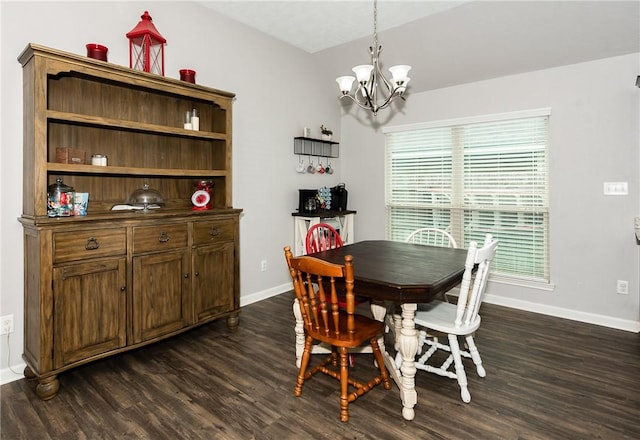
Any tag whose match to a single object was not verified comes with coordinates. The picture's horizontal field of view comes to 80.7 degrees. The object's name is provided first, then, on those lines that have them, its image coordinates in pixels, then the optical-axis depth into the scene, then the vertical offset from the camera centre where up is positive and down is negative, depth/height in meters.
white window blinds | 3.67 +0.36
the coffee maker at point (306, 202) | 4.33 +0.18
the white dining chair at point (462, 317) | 1.98 -0.58
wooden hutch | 2.17 -0.04
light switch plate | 3.17 +0.25
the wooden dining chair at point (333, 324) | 1.86 -0.60
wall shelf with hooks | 4.34 +0.85
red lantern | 2.71 +1.31
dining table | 1.88 -0.34
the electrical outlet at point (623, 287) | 3.21 -0.59
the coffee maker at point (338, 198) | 4.73 +0.24
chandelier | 2.40 +0.90
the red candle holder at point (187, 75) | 2.99 +1.13
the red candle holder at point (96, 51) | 2.43 +1.08
